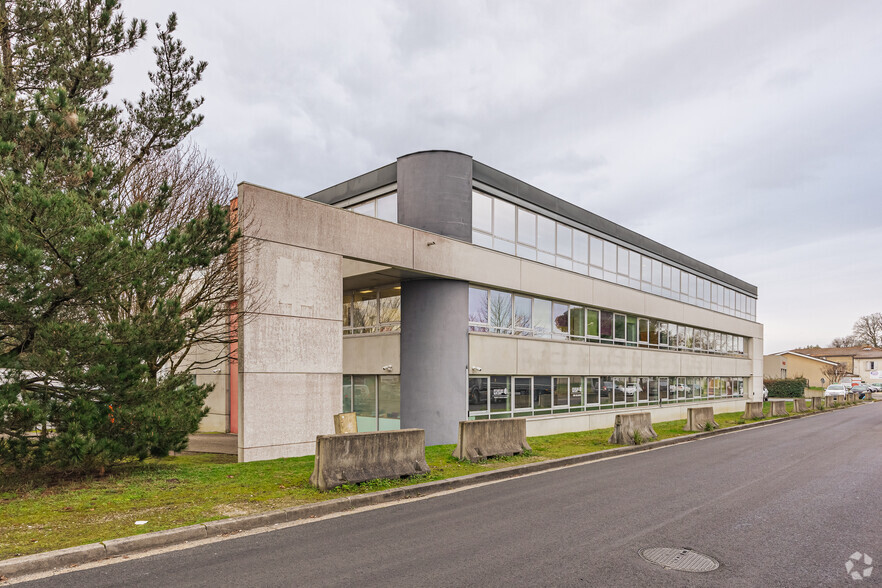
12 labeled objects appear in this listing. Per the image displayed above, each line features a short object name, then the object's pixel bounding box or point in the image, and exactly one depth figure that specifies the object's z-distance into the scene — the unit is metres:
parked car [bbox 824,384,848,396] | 49.86
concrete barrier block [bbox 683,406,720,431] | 20.90
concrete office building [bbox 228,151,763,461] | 12.72
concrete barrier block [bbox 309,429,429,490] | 9.32
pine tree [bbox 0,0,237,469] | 8.24
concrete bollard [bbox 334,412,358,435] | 12.75
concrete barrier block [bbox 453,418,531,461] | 12.54
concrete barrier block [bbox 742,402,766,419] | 27.16
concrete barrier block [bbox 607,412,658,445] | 16.59
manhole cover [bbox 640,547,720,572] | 5.96
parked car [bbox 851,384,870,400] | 58.28
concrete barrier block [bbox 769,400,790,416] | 30.55
